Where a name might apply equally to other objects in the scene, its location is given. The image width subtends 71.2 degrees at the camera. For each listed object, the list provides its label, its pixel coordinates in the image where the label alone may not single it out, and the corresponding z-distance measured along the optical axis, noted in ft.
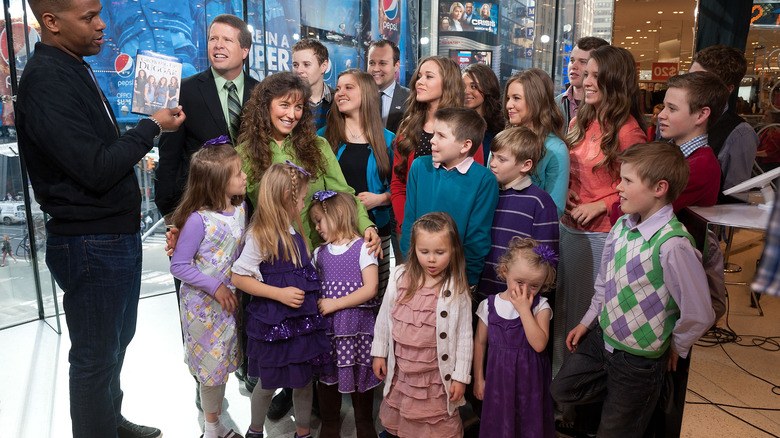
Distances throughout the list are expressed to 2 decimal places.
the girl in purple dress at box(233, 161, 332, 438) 7.04
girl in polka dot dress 7.35
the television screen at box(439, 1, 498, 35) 22.36
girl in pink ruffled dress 6.81
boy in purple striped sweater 7.39
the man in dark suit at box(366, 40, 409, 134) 12.43
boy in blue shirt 7.35
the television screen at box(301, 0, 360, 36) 17.52
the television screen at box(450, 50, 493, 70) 23.03
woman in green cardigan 7.93
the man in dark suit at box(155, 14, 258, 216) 8.32
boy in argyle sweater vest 5.66
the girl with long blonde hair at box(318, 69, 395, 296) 9.21
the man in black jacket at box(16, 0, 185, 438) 5.75
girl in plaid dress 7.16
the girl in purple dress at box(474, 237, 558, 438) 6.69
